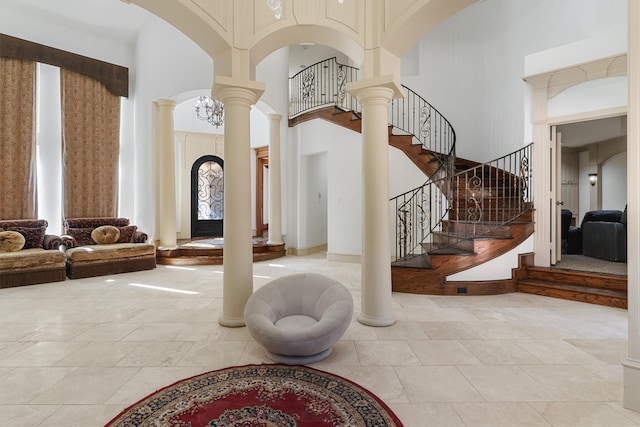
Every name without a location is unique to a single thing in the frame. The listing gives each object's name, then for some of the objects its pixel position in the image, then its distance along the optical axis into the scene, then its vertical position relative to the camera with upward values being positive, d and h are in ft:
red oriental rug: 6.35 -4.05
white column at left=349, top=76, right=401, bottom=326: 11.59 +0.30
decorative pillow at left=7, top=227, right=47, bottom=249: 19.88 -1.40
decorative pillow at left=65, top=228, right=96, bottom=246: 22.07 -1.52
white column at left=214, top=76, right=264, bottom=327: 11.37 +0.39
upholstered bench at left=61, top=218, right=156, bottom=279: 19.74 -2.23
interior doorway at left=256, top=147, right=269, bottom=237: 34.24 +2.87
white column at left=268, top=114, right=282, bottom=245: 27.50 +2.34
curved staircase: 15.78 -0.66
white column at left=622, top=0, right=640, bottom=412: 6.69 -0.07
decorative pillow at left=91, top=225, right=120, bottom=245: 22.07 -1.52
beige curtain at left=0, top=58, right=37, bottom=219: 20.61 +4.75
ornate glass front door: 33.24 +1.55
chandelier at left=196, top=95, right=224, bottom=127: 24.08 +7.69
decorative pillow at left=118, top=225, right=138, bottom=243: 23.02 -1.46
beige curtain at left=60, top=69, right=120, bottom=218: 23.21 +4.92
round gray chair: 8.30 -2.91
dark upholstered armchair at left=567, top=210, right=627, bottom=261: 19.52 -1.43
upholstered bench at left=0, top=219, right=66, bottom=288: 17.58 -2.34
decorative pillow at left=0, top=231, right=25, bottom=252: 18.67 -1.64
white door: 17.10 +0.78
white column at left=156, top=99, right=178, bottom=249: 24.20 +2.83
